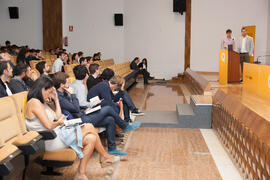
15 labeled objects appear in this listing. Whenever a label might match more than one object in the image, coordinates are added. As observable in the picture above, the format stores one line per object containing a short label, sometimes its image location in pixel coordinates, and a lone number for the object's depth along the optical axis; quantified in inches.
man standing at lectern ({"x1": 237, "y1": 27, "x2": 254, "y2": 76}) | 305.4
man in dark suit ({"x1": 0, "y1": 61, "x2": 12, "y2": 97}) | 144.6
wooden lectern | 261.4
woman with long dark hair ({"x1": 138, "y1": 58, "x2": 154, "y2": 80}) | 472.7
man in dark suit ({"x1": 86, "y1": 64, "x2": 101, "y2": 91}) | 198.8
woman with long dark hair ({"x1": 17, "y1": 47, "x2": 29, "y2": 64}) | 321.4
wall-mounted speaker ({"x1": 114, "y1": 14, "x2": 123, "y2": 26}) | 502.3
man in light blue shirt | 143.9
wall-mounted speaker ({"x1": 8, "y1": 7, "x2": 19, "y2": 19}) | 496.0
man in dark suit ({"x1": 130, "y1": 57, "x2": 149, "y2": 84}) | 462.3
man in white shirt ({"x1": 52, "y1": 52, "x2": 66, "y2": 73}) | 309.4
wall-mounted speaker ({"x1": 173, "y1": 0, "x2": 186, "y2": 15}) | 481.7
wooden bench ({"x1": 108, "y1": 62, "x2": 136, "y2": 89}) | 340.4
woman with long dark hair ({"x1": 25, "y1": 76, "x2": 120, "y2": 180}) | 109.4
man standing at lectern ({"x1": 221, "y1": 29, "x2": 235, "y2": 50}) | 316.5
